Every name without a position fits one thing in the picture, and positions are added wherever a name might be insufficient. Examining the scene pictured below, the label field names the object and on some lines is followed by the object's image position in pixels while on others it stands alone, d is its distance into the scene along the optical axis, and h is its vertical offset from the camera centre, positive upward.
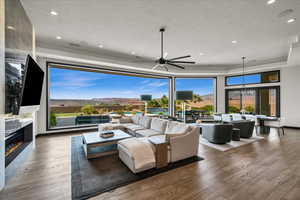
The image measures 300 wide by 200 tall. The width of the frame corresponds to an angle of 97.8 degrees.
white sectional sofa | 2.64 -0.97
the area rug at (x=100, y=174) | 2.09 -1.42
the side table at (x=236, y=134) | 4.59 -1.20
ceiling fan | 3.77 +1.18
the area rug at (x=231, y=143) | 3.97 -1.42
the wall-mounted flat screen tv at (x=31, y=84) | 2.47 +0.34
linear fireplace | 2.57 -1.02
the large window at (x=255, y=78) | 7.01 +1.27
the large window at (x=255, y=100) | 7.01 +0.01
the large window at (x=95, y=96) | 5.79 +0.24
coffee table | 3.15 -1.08
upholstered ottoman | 2.52 -1.11
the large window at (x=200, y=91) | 8.85 +0.62
